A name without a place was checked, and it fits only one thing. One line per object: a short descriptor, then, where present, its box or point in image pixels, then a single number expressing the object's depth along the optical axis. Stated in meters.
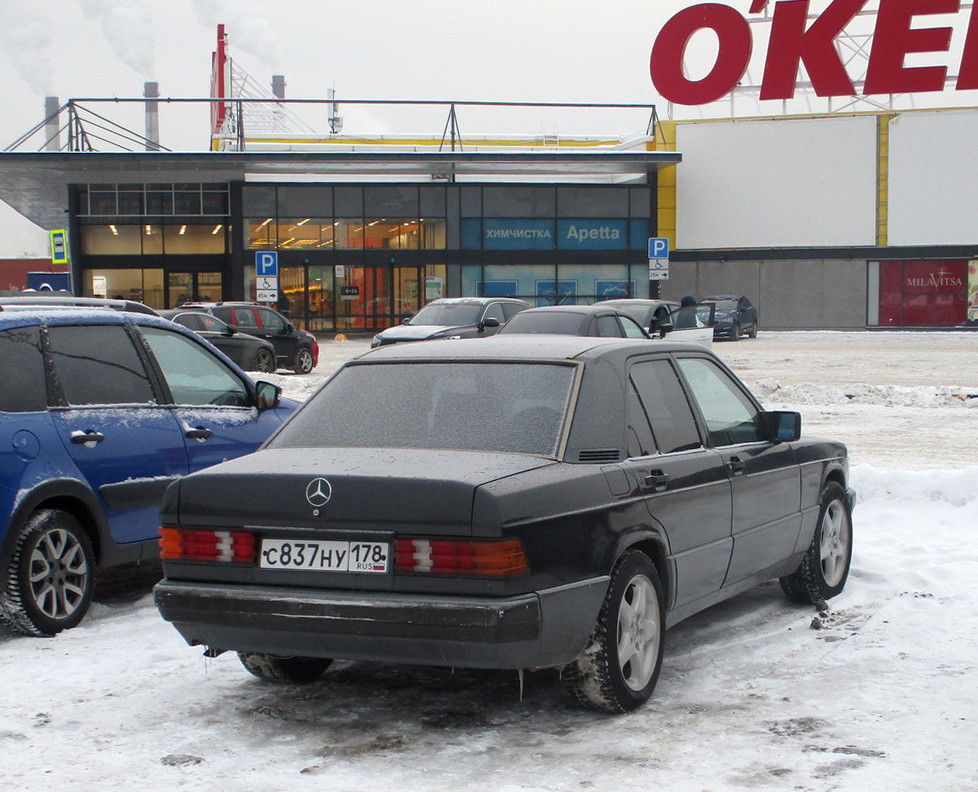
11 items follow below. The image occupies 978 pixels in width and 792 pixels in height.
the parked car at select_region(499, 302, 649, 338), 18.08
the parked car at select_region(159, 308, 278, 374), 25.52
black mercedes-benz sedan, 4.65
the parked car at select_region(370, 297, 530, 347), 23.89
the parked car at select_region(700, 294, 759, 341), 42.31
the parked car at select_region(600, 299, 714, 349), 23.20
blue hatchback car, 6.39
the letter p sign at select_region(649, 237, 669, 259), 38.38
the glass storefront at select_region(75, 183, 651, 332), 49.25
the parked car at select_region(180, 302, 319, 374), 27.78
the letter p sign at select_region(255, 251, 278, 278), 32.03
